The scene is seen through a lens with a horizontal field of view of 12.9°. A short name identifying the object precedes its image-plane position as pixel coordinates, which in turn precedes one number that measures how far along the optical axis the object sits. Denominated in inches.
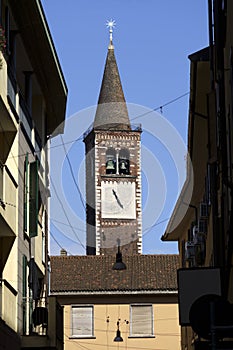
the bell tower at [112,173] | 4323.3
